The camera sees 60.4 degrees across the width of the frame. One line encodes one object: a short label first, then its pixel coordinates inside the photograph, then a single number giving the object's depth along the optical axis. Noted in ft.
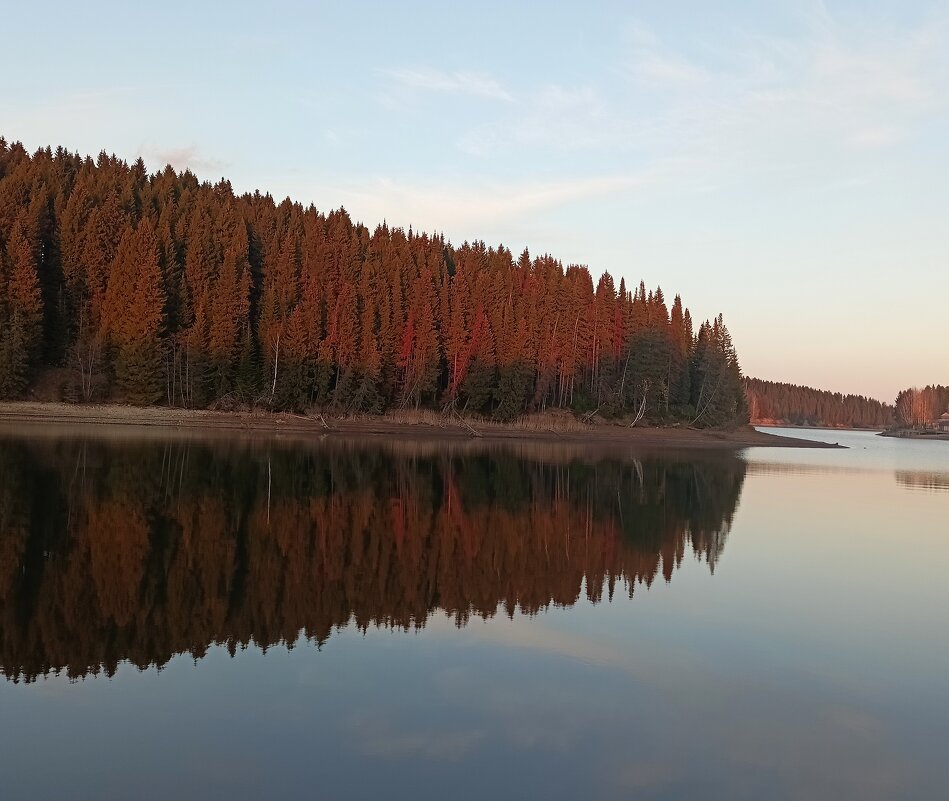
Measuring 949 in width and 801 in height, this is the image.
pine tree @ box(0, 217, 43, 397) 212.02
